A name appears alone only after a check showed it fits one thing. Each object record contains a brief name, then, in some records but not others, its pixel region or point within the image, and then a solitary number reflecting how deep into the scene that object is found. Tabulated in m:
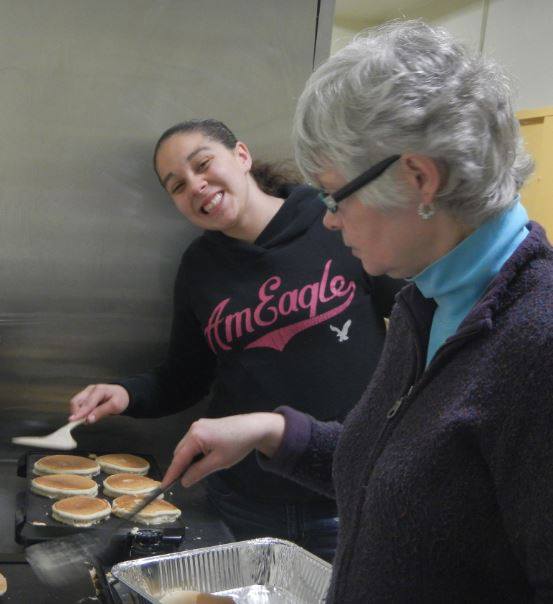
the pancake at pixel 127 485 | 1.37
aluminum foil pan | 1.01
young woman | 1.38
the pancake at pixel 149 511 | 1.28
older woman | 0.63
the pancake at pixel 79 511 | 1.25
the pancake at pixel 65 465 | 1.43
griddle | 1.21
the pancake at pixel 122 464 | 1.50
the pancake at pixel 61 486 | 1.34
